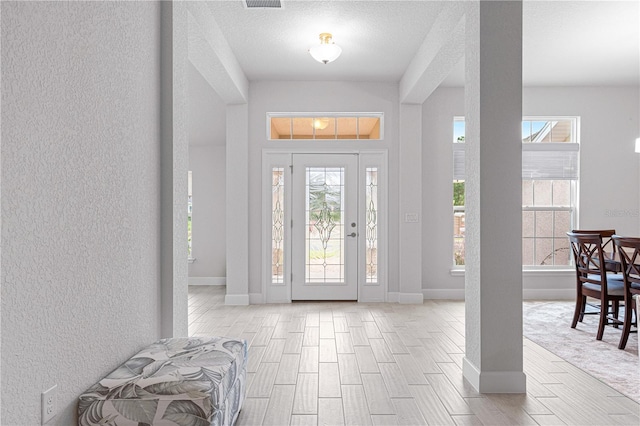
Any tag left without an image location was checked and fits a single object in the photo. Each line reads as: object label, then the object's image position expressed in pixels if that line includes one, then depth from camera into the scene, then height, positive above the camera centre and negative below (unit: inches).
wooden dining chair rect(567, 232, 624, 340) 152.5 -25.4
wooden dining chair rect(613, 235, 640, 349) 137.8 -22.7
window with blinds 238.4 +9.9
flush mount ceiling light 161.9 +58.8
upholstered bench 68.8 -29.3
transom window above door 230.7 +43.9
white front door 227.9 -8.7
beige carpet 119.1 -45.2
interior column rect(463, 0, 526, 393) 109.3 +2.5
